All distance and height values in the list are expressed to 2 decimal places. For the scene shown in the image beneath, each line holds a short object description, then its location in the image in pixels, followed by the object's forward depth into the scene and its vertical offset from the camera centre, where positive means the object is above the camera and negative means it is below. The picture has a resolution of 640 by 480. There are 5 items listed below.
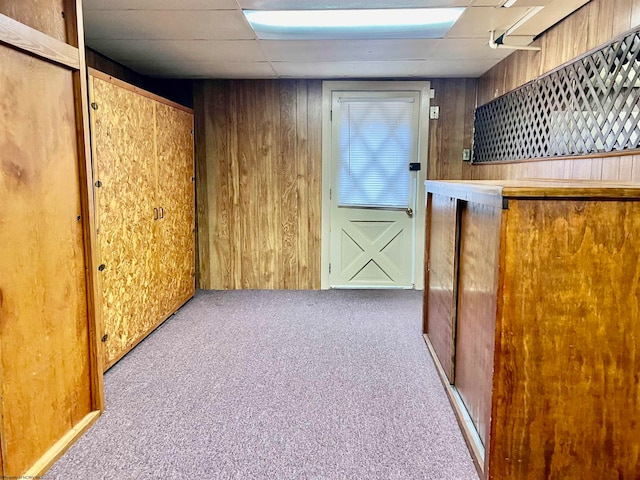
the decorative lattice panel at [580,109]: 2.06 +0.47
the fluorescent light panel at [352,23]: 2.67 +1.05
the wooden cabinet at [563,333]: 1.50 -0.49
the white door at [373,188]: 4.50 +0.02
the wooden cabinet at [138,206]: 2.73 -0.12
